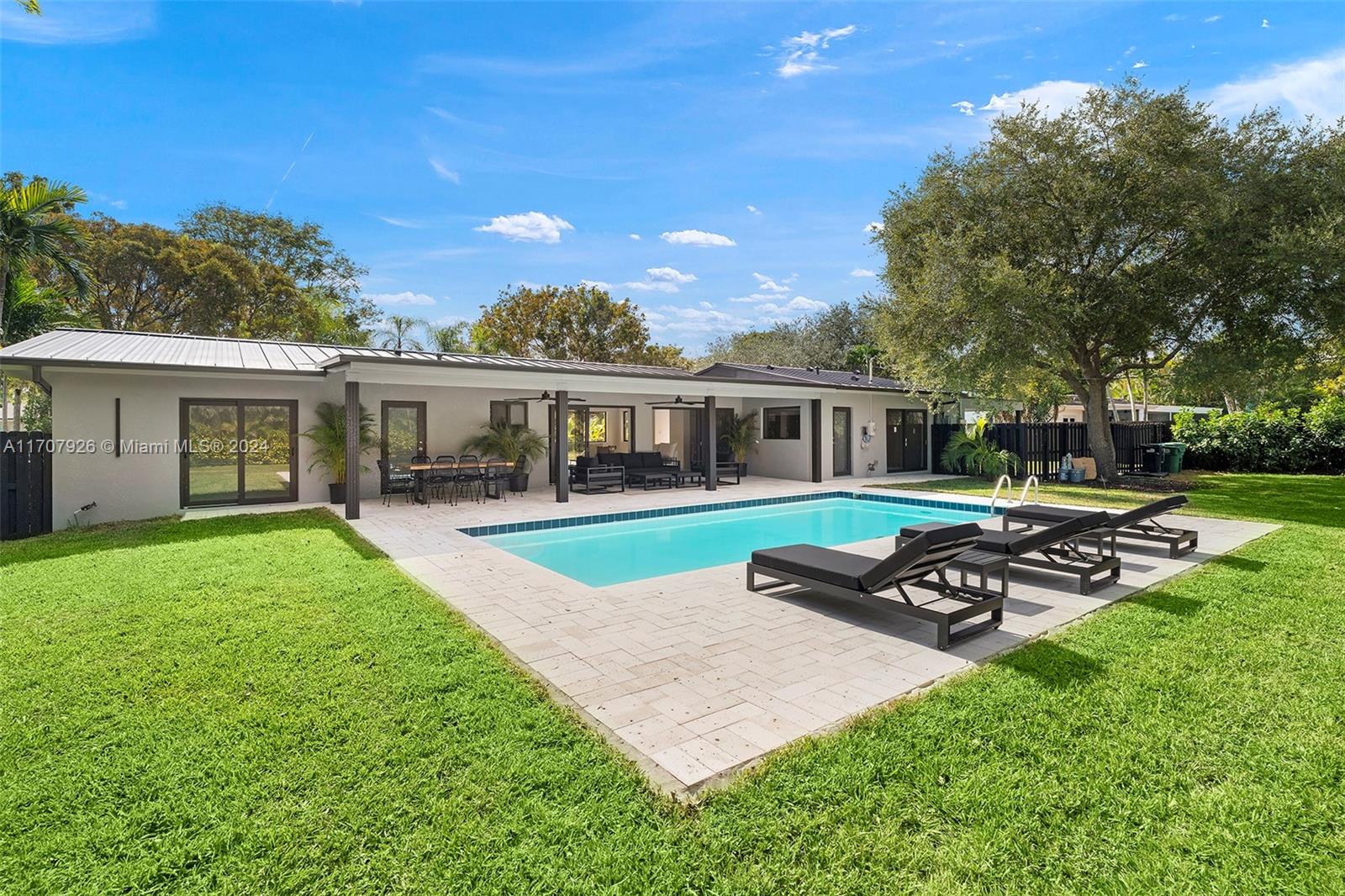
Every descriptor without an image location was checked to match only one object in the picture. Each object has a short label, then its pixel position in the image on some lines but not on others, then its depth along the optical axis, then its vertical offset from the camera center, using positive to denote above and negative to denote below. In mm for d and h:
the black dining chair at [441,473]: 13070 -553
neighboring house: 34625 +1695
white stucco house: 10617 +884
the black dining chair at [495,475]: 13754 -623
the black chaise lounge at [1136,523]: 6988 -914
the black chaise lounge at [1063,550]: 6094 -1078
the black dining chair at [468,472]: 13445 -541
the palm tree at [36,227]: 12852 +4401
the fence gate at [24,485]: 9086 -544
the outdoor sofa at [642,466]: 15617 -522
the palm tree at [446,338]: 19797 +3560
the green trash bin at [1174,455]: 18203 -318
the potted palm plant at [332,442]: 12539 +71
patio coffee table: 15570 -798
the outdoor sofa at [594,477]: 14828 -746
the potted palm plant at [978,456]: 17344 -328
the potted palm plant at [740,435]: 18594 +285
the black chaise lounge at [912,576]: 4809 -1074
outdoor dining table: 13062 -503
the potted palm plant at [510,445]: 14961 +17
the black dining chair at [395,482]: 13617 -751
